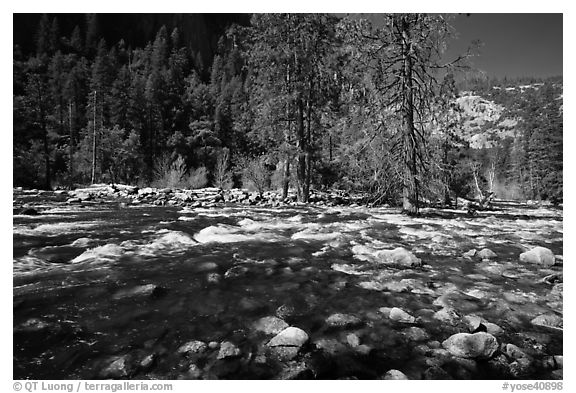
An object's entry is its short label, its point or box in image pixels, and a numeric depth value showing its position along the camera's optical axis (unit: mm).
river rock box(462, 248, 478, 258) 4113
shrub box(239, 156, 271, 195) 20266
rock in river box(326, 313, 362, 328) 2254
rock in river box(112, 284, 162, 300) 2605
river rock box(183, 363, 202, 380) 1713
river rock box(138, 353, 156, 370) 1722
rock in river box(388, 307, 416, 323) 2334
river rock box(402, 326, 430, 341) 2090
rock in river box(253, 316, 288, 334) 2156
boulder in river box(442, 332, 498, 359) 1898
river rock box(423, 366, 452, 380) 1781
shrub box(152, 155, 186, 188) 22148
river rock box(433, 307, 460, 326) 2312
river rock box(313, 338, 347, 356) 1936
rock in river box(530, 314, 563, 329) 2332
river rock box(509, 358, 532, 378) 1811
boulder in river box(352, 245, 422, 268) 3686
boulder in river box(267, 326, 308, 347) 1958
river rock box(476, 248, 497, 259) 4059
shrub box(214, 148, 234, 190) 23609
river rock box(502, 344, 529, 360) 1906
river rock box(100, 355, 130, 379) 1673
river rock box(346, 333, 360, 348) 2012
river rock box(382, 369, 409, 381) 1758
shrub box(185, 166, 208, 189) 22917
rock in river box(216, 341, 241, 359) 1847
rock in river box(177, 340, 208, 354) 1871
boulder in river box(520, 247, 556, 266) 3787
